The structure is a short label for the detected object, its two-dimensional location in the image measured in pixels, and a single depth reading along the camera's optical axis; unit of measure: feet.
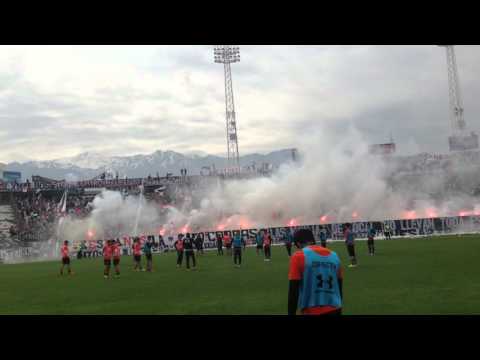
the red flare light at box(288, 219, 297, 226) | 171.94
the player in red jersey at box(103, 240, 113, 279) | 61.56
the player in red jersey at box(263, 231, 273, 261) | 73.15
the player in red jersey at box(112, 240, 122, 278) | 63.40
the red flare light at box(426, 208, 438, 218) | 164.71
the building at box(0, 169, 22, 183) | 237.86
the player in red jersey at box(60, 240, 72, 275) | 69.41
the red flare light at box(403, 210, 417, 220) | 166.54
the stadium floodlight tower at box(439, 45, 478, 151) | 212.23
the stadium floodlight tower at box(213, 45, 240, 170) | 180.86
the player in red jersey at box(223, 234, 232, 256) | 96.54
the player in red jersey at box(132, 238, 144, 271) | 69.87
